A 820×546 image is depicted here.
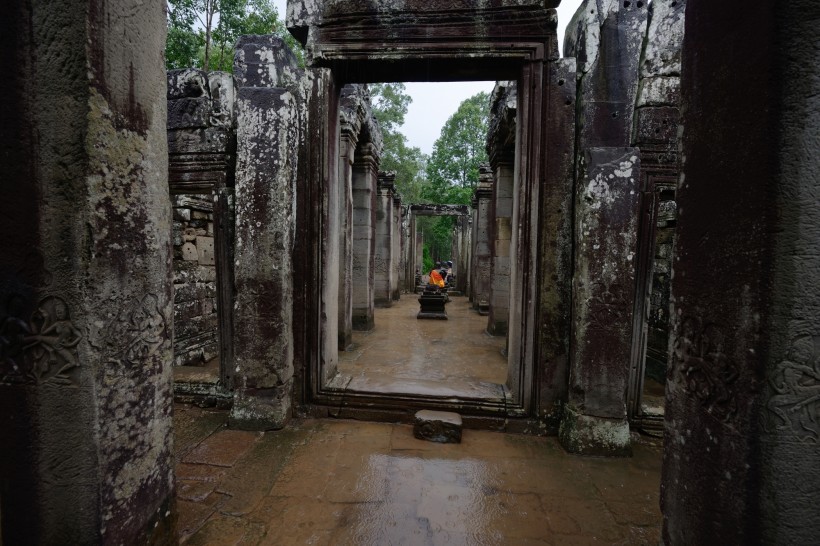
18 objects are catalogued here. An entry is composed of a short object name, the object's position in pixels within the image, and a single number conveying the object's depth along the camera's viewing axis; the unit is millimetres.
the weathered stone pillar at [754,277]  1046
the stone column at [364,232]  7648
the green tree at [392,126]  21531
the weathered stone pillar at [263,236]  3438
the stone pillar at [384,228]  10070
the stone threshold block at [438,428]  3322
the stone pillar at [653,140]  3305
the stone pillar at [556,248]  3361
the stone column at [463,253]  15293
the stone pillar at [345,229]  6004
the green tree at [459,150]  20859
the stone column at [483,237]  10000
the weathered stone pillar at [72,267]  1329
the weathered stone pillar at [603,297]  3094
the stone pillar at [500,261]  7137
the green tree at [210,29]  9922
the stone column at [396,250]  12805
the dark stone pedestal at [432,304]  9456
